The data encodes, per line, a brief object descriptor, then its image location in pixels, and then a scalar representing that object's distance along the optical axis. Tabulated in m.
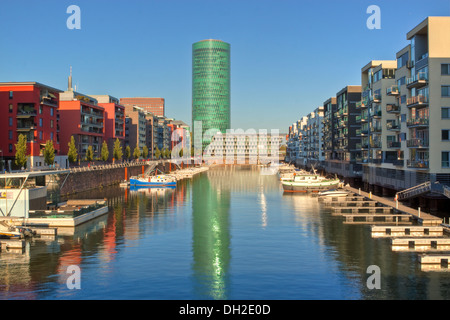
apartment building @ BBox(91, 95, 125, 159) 162.00
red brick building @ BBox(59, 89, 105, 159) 129.12
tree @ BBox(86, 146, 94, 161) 126.24
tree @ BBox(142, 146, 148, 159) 195.25
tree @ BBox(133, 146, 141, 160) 183.88
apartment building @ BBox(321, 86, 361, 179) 119.70
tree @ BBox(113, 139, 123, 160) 152.50
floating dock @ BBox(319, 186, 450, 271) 38.03
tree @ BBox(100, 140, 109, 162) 138.88
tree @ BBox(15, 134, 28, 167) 89.19
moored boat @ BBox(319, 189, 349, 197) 81.69
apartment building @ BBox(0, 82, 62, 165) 99.38
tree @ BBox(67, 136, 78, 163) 112.67
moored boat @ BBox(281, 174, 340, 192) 101.69
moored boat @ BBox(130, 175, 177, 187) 114.56
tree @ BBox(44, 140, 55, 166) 99.06
